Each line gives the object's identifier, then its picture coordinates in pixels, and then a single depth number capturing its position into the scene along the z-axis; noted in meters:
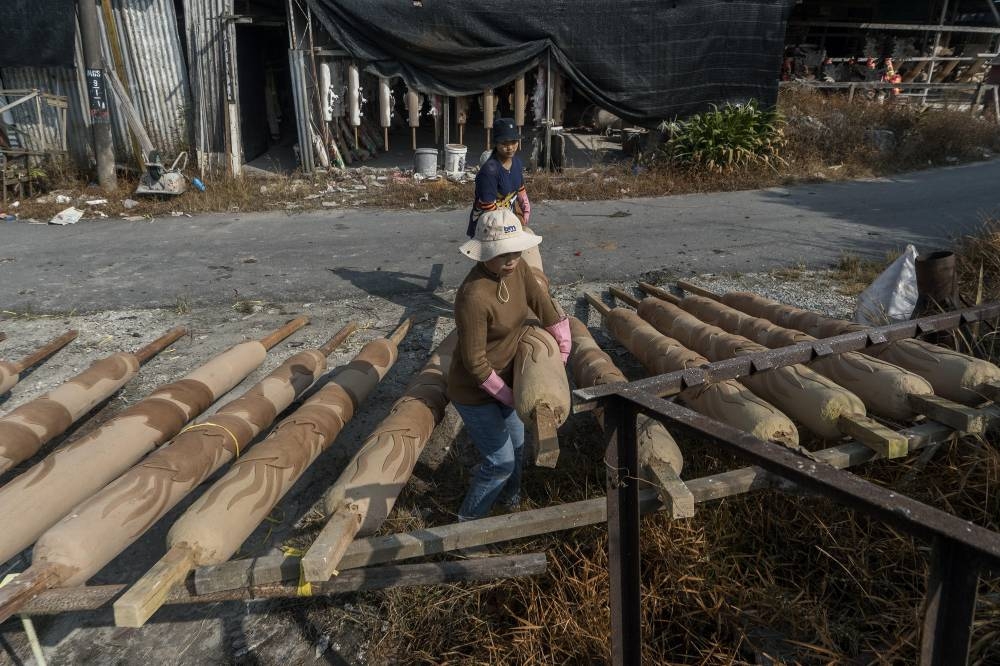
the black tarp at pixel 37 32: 10.95
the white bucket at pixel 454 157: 12.19
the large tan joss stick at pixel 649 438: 2.27
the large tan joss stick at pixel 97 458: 2.62
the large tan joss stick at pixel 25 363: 4.27
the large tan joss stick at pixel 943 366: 3.04
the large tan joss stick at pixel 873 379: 3.02
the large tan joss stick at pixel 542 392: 2.63
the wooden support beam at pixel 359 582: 2.25
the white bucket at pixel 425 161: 12.23
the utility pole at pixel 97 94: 10.25
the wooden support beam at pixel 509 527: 2.35
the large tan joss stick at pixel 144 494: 2.37
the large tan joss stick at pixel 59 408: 3.35
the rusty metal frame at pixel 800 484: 1.45
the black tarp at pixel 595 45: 11.63
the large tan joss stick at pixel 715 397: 2.86
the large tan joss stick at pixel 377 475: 2.32
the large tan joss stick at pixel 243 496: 2.15
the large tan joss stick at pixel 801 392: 2.91
